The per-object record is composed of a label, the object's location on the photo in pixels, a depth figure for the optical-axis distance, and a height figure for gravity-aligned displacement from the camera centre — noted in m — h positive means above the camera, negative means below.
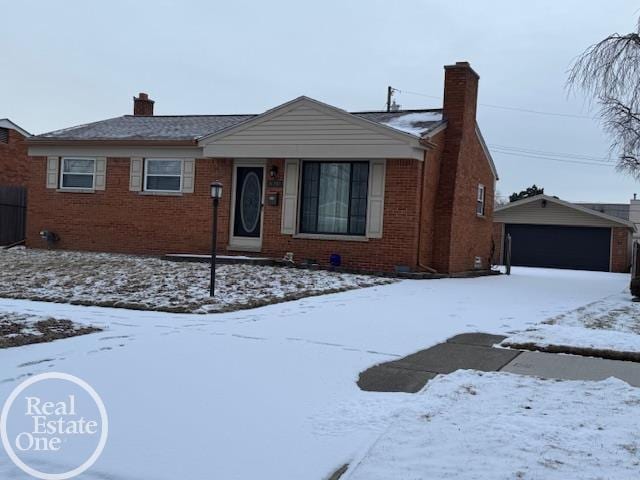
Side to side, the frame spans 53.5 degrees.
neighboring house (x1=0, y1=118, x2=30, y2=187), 25.08 +2.34
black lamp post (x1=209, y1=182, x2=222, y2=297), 9.84 +0.39
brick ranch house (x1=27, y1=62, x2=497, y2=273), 14.70 +1.05
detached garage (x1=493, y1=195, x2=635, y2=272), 30.50 +0.36
